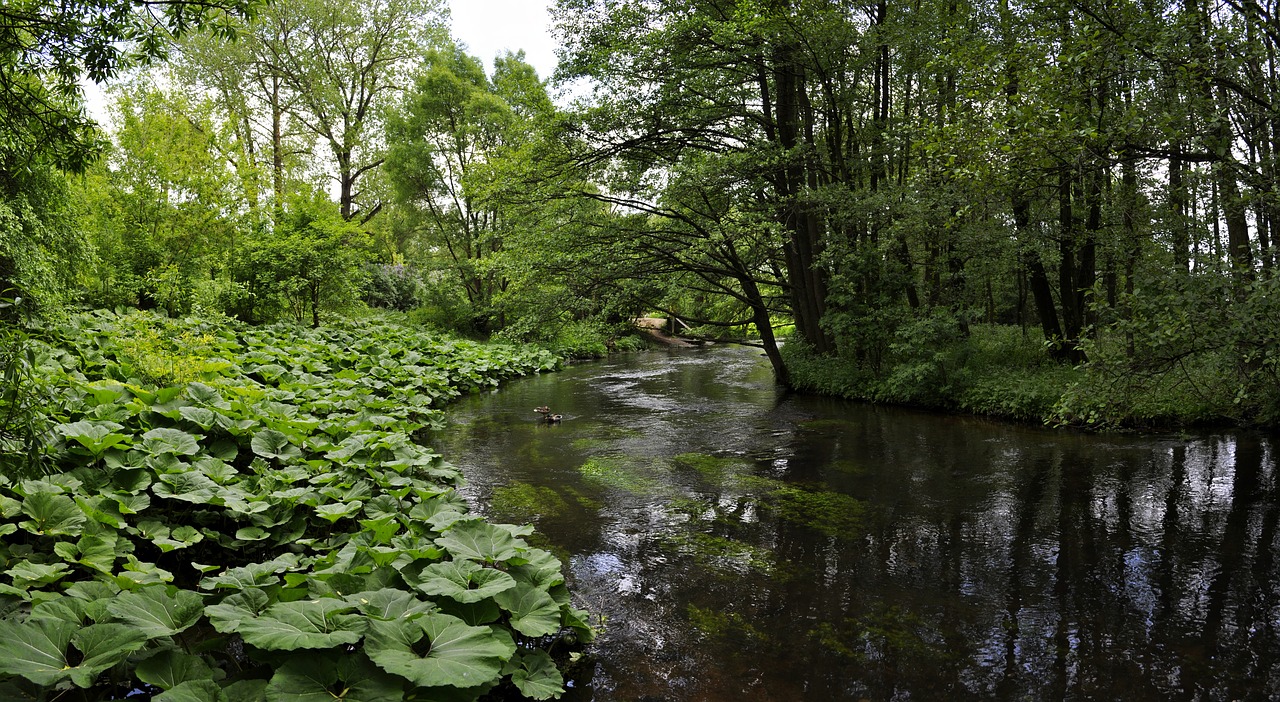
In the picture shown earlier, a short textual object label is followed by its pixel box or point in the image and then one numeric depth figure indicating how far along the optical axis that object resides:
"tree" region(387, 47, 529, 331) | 22.94
